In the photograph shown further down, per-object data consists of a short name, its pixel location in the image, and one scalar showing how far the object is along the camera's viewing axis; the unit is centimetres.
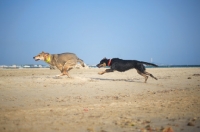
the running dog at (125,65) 1175
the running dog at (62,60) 1218
